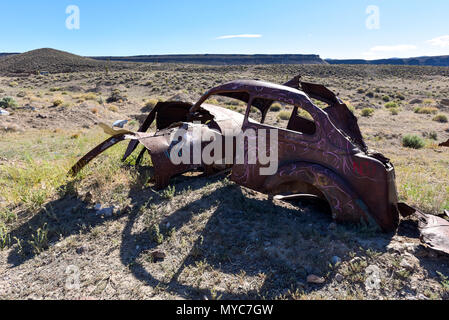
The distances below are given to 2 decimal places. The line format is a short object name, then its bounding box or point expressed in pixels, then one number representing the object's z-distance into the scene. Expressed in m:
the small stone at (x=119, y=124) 13.06
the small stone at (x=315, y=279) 2.83
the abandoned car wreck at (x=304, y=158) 3.37
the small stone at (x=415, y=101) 22.80
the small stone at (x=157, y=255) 3.33
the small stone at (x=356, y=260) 3.04
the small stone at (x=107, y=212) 4.26
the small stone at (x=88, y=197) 4.57
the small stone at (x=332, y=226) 3.55
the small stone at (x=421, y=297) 2.62
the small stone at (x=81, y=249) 3.54
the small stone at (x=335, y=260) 3.04
